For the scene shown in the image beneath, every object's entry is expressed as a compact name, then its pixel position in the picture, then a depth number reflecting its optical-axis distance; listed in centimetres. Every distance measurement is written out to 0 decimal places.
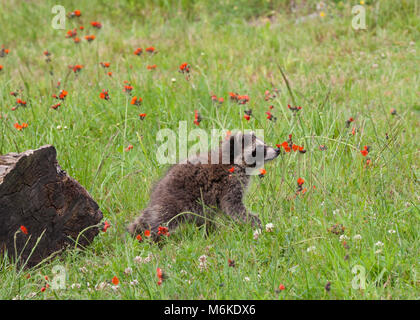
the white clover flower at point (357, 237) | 749
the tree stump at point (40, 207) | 825
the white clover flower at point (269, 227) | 817
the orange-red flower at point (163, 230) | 808
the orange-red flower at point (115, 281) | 666
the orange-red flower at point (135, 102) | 1141
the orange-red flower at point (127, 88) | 1179
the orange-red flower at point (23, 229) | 768
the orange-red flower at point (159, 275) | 662
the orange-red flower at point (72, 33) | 1468
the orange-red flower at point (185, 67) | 1162
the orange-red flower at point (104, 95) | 1166
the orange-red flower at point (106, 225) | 869
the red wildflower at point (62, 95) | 1136
